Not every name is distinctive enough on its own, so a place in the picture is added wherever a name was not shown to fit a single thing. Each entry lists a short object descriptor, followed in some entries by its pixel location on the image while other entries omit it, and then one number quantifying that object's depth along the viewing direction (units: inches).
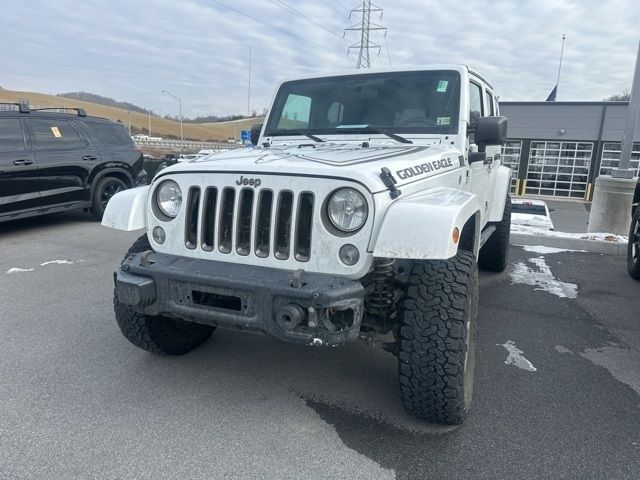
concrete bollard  326.0
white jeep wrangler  93.4
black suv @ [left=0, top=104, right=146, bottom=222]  273.6
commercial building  998.4
